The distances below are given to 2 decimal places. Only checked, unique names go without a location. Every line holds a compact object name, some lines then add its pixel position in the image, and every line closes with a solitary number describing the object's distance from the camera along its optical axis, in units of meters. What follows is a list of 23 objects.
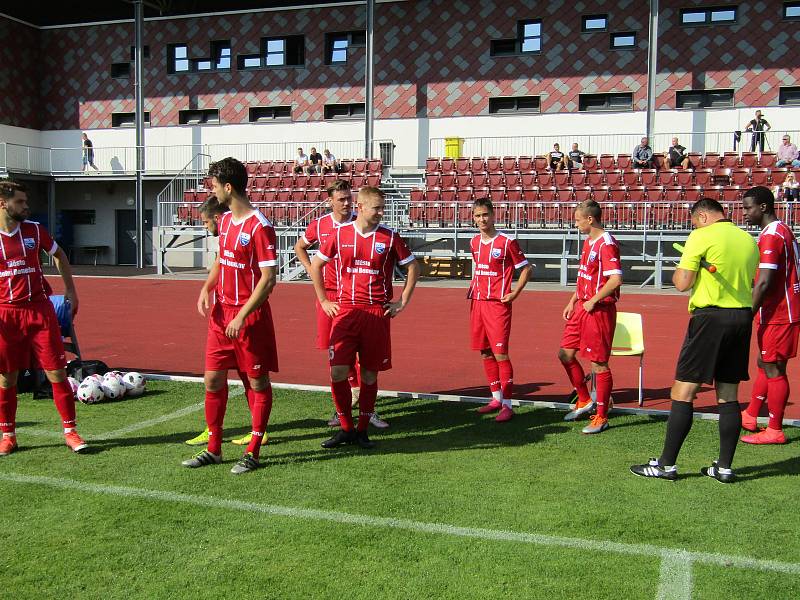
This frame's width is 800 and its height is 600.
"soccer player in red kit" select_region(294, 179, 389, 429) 6.58
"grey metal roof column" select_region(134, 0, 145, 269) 29.31
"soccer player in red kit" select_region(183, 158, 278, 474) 5.12
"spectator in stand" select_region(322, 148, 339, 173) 26.49
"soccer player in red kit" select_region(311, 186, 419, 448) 5.76
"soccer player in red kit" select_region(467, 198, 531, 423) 6.88
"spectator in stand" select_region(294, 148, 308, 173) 27.02
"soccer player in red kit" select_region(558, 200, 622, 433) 6.39
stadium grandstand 23.36
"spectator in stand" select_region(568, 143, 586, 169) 24.72
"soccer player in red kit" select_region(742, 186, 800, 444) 5.88
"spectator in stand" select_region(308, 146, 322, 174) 27.06
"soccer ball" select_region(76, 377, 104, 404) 7.05
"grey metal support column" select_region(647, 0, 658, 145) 24.56
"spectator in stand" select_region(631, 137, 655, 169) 23.38
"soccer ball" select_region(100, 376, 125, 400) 7.19
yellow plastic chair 7.27
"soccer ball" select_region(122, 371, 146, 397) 7.32
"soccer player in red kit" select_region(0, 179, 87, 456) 5.56
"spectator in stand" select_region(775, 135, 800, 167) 22.14
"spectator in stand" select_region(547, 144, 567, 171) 24.22
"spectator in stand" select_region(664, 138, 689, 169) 23.39
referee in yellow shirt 4.97
